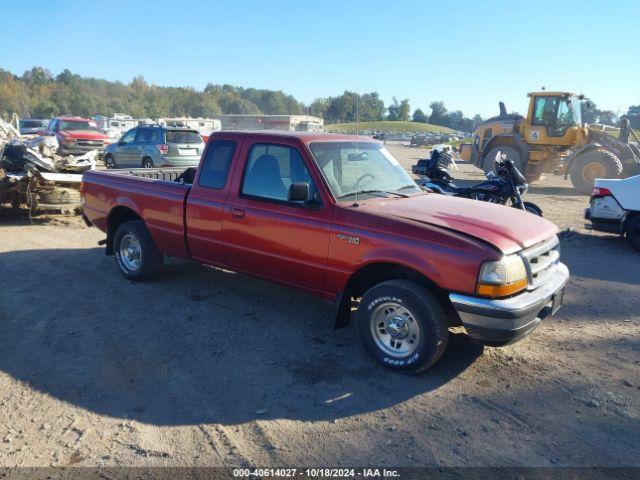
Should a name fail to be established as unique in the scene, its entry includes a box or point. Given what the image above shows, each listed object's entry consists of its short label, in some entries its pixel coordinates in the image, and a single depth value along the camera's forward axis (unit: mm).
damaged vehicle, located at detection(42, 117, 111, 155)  21281
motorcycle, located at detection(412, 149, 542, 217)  8594
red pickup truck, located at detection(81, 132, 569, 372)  3602
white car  8039
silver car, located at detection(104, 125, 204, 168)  14625
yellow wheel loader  15211
